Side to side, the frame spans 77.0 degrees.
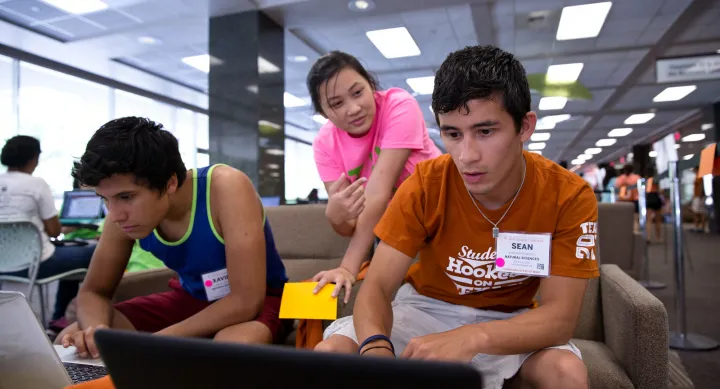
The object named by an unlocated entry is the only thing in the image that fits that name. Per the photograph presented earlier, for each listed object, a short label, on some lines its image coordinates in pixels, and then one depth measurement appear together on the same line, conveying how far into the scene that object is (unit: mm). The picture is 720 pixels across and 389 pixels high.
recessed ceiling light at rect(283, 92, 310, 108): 8873
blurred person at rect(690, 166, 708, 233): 9984
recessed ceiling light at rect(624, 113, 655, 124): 10812
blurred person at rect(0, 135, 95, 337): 2744
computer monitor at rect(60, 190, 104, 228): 4305
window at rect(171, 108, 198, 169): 8906
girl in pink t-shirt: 1404
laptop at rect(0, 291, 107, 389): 610
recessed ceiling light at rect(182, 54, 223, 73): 6723
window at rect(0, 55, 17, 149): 5879
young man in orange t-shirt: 942
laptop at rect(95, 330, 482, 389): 278
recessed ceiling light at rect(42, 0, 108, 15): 4895
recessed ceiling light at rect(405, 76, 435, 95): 7840
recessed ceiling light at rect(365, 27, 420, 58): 5848
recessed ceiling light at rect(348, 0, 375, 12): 4902
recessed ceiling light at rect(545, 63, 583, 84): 7191
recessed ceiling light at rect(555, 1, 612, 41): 5129
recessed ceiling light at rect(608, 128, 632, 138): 12688
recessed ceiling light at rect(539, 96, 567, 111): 9156
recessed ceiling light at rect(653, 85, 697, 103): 8602
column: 5242
